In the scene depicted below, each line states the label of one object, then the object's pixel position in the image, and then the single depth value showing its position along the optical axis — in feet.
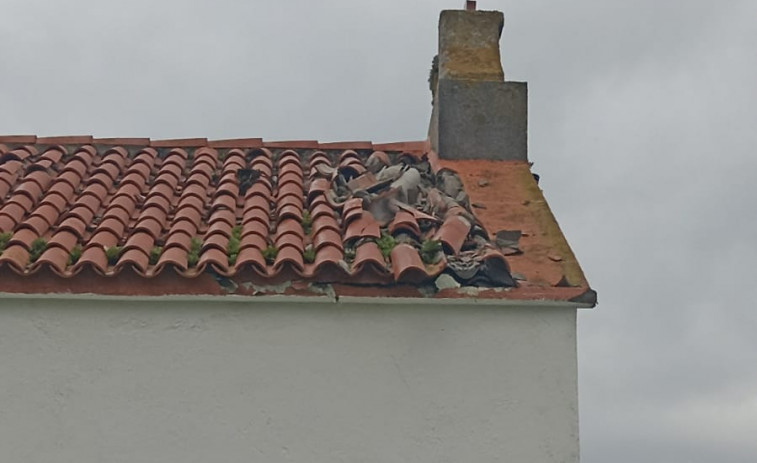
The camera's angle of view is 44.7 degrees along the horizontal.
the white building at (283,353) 17.52
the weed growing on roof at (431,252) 18.64
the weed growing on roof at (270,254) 18.51
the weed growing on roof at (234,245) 18.60
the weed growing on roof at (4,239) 18.86
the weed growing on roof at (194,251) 18.31
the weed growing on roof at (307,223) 20.37
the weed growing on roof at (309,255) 18.62
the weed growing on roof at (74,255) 18.31
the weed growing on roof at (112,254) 18.30
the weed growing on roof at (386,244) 18.98
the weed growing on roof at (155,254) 18.44
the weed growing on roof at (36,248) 18.44
